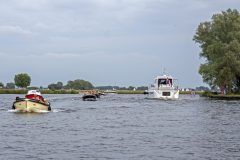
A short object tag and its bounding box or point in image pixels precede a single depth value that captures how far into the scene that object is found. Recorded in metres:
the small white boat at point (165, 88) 118.50
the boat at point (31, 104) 61.38
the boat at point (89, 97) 117.12
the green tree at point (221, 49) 109.94
